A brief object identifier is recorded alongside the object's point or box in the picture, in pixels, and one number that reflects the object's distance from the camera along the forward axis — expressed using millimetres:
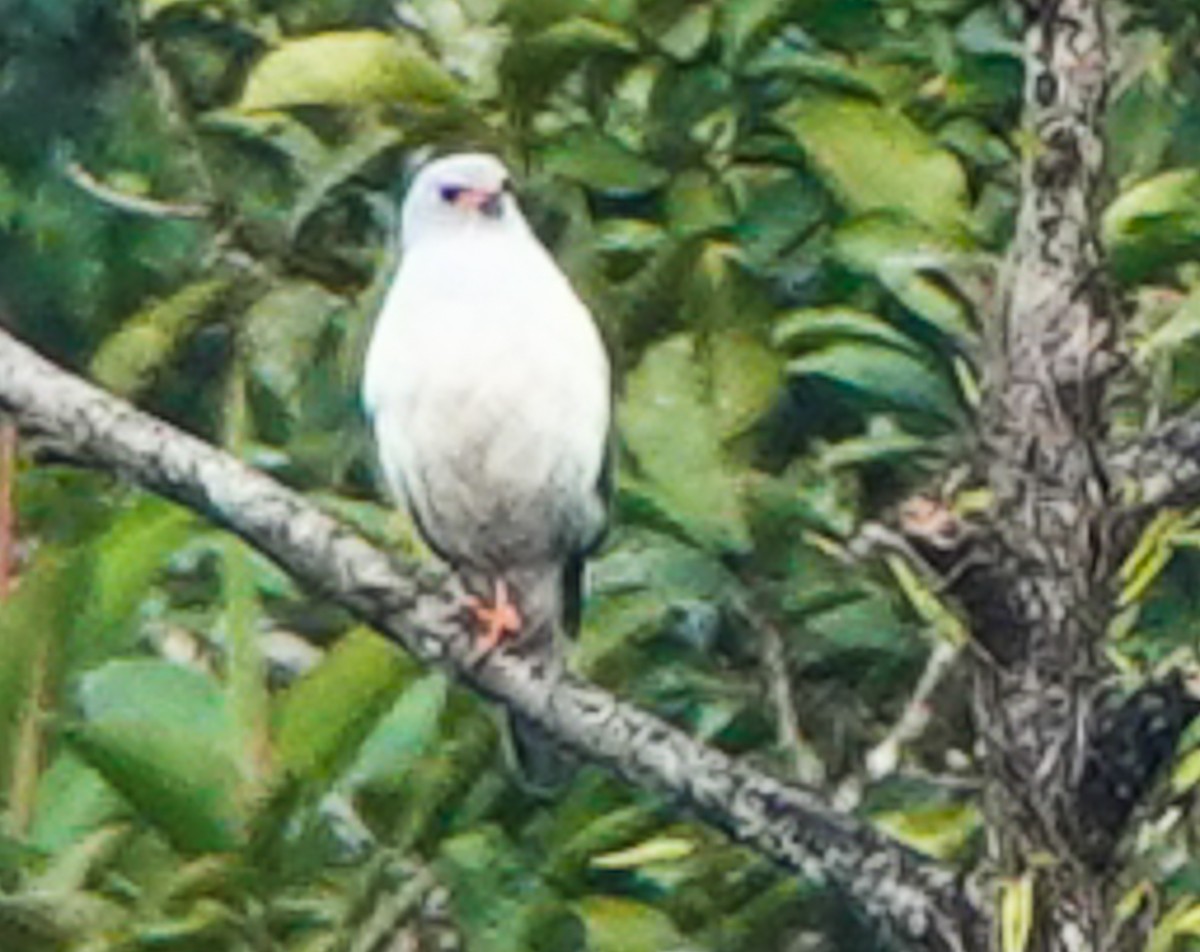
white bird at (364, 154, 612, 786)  13039
